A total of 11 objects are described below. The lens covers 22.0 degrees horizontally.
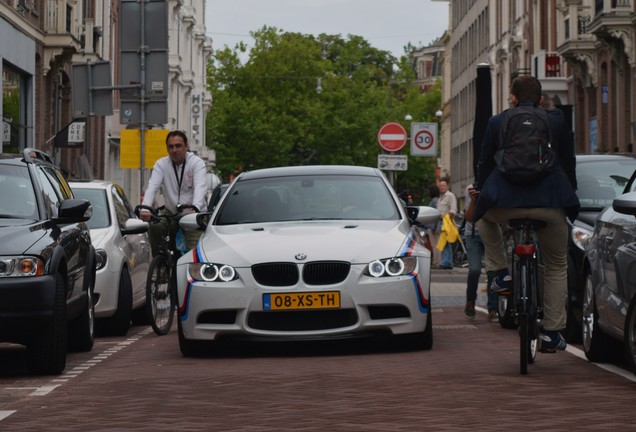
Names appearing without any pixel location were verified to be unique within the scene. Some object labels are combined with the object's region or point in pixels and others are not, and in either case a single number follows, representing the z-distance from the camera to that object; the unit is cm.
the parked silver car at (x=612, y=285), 1010
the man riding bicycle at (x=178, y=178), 1616
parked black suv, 1075
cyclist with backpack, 1066
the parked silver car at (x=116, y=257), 1531
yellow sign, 2794
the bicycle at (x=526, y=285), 1054
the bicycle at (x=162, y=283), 1515
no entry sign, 3136
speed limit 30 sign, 3225
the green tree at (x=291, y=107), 9550
